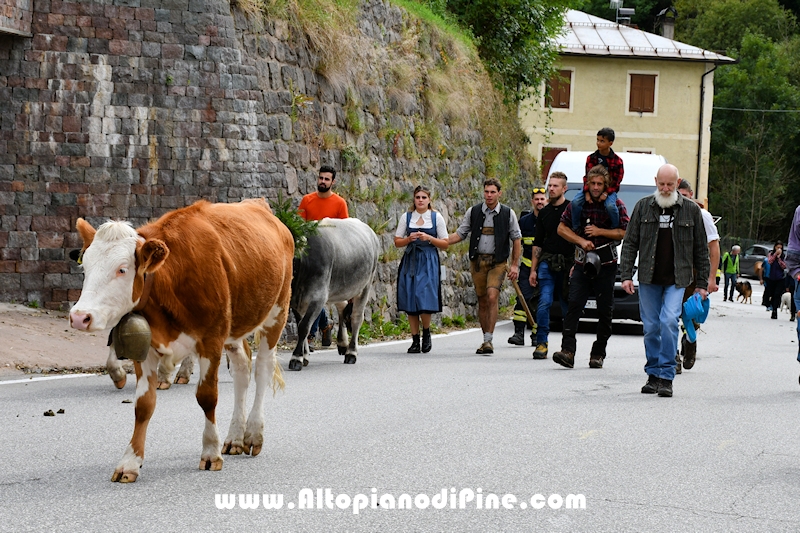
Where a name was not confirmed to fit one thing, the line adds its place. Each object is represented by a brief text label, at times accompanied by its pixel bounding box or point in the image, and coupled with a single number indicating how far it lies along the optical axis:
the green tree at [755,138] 76.38
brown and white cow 6.32
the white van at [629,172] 21.41
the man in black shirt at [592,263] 13.18
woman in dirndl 15.52
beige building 55.00
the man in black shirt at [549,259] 14.79
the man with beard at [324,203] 14.77
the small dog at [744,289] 41.28
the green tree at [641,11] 74.88
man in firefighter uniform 16.64
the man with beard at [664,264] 11.07
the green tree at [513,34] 31.17
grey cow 13.17
